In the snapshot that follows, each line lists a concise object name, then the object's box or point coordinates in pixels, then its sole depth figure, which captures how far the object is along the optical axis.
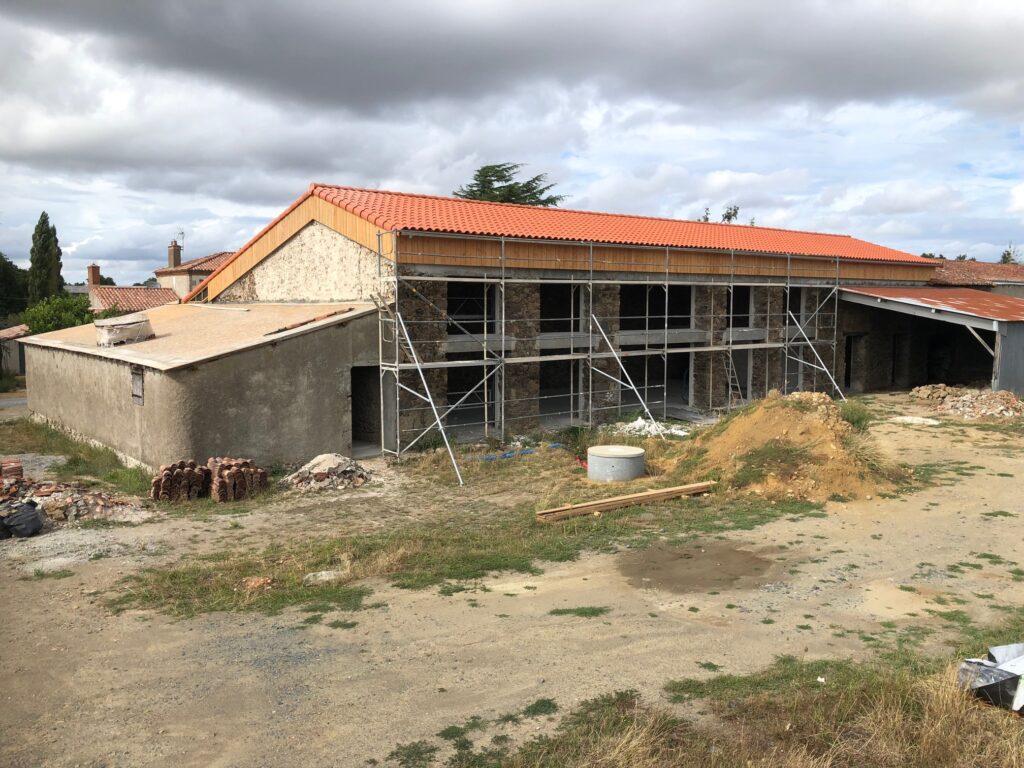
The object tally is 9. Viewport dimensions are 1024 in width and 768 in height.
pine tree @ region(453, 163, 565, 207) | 42.31
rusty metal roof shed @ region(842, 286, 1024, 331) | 21.53
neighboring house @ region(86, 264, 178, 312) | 35.02
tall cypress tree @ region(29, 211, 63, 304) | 48.62
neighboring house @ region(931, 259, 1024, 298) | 29.52
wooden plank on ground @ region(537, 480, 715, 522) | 10.98
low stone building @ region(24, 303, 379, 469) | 13.23
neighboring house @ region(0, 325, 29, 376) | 35.77
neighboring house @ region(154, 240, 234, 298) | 37.59
